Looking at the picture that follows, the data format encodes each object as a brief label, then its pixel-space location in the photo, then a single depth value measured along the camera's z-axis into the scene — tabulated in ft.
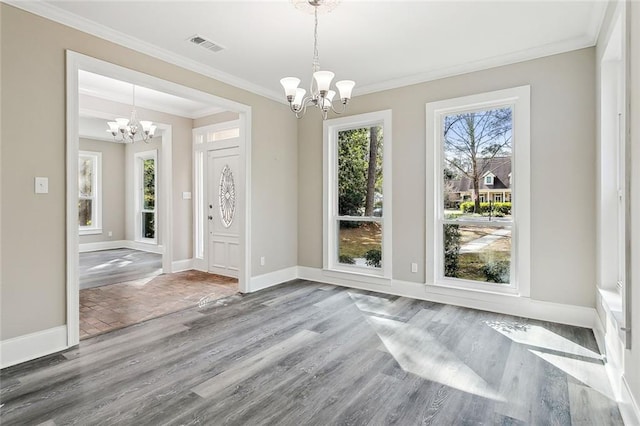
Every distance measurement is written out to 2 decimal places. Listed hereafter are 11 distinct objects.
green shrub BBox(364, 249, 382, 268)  16.21
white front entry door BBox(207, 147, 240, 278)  19.02
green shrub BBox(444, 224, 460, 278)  14.11
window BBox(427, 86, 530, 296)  12.30
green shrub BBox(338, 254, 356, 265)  17.14
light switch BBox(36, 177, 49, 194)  9.21
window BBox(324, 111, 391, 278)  15.58
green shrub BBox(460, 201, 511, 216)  12.91
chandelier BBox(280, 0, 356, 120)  8.55
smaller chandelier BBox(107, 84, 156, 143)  17.52
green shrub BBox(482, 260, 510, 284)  13.03
